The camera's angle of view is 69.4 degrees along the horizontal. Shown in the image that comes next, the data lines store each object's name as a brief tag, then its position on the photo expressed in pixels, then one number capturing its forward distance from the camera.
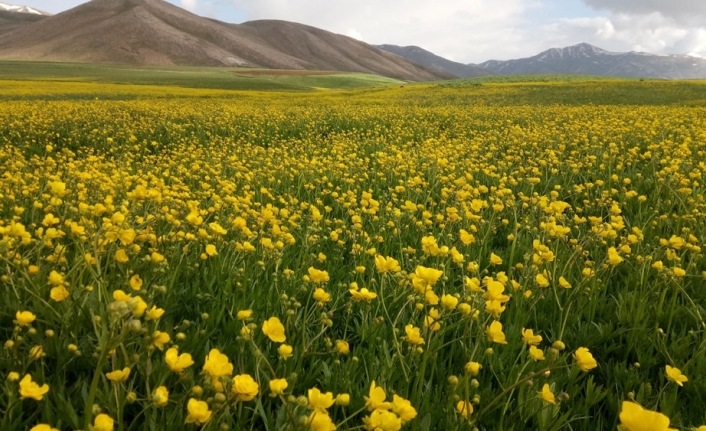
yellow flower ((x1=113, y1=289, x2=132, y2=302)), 0.55
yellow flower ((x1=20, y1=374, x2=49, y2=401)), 0.50
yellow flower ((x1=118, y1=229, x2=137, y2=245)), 0.77
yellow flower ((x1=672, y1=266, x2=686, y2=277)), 0.88
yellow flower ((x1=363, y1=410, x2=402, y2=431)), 0.45
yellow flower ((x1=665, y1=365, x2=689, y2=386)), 0.60
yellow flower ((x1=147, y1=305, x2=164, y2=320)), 0.57
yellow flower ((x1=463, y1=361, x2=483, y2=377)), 0.57
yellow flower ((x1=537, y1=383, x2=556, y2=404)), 0.55
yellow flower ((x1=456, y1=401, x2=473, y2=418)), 0.55
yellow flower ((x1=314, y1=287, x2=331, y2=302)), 0.69
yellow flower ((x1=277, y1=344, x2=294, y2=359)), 0.56
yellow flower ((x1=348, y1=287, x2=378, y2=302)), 0.71
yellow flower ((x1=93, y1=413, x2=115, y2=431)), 0.43
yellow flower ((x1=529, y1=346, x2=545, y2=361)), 0.65
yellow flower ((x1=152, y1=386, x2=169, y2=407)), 0.45
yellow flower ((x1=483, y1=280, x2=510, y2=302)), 0.64
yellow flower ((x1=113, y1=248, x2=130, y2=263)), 0.78
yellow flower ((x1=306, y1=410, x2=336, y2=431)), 0.48
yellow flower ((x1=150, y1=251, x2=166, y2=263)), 0.81
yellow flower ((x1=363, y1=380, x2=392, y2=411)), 0.49
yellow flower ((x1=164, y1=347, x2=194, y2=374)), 0.52
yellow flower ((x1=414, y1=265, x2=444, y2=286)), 0.62
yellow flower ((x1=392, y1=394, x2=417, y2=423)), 0.48
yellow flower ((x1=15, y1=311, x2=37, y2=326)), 0.59
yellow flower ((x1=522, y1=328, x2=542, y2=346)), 0.65
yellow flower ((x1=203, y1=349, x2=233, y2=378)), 0.49
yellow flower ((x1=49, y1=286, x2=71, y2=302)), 0.69
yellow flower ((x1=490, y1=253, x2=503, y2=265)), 0.94
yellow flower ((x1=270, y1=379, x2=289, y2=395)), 0.49
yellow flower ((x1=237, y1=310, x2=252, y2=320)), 0.62
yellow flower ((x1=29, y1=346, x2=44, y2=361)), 0.58
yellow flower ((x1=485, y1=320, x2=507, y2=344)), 0.62
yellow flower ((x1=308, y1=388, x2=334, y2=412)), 0.48
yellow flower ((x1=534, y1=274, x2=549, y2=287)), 0.83
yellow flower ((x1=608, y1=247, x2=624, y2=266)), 0.89
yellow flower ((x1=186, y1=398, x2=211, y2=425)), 0.45
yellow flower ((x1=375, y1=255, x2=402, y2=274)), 0.75
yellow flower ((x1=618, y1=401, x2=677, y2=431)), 0.39
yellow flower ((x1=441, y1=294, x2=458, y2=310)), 0.61
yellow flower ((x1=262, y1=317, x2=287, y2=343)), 0.58
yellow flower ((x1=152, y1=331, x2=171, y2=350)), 0.57
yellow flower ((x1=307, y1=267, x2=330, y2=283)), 0.74
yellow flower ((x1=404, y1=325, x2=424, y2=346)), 0.61
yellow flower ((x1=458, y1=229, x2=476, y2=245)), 0.97
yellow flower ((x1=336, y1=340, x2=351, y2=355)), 0.66
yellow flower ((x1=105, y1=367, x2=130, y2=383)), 0.48
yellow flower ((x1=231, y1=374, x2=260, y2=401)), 0.46
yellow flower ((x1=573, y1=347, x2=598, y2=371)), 0.57
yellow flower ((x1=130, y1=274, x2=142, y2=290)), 0.71
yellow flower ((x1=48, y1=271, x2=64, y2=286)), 0.65
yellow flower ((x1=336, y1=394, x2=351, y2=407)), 0.50
